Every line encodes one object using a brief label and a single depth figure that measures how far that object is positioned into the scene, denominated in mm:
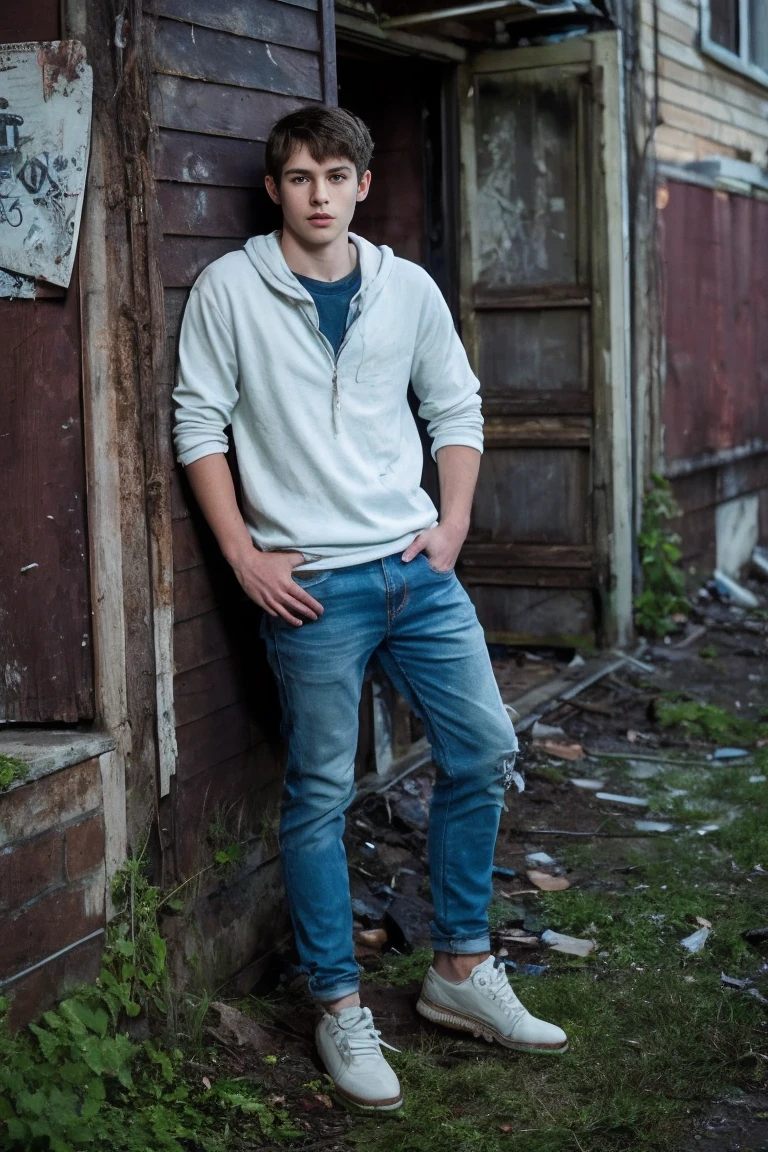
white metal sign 2895
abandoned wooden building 2971
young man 3168
